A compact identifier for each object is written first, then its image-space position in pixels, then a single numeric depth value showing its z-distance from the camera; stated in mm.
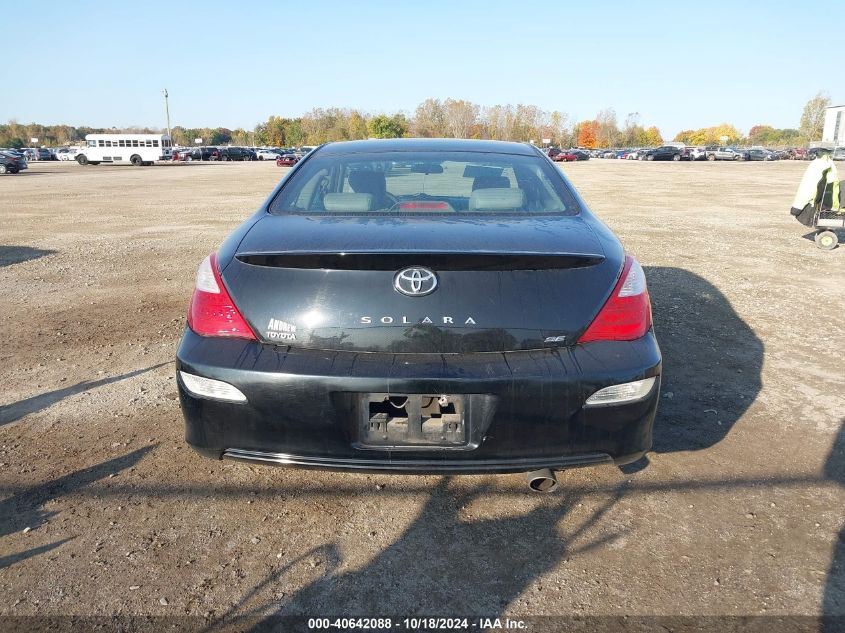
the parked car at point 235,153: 72062
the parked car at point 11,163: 37656
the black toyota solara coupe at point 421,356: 2254
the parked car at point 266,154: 77562
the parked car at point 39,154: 71438
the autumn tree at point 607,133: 140625
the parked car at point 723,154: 66750
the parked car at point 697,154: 67062
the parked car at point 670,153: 67625
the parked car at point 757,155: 68688
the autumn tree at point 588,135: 142875
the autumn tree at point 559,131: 136375
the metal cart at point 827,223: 9414
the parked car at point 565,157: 64412
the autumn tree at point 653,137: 141500
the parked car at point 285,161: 52025
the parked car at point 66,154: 68169
